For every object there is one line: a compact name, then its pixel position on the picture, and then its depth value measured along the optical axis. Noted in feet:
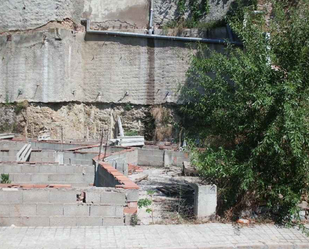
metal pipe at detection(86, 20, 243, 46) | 62.64
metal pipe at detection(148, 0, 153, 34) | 65.41
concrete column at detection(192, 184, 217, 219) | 23.73
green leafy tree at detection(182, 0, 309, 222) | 23.76
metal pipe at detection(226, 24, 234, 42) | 62.23
